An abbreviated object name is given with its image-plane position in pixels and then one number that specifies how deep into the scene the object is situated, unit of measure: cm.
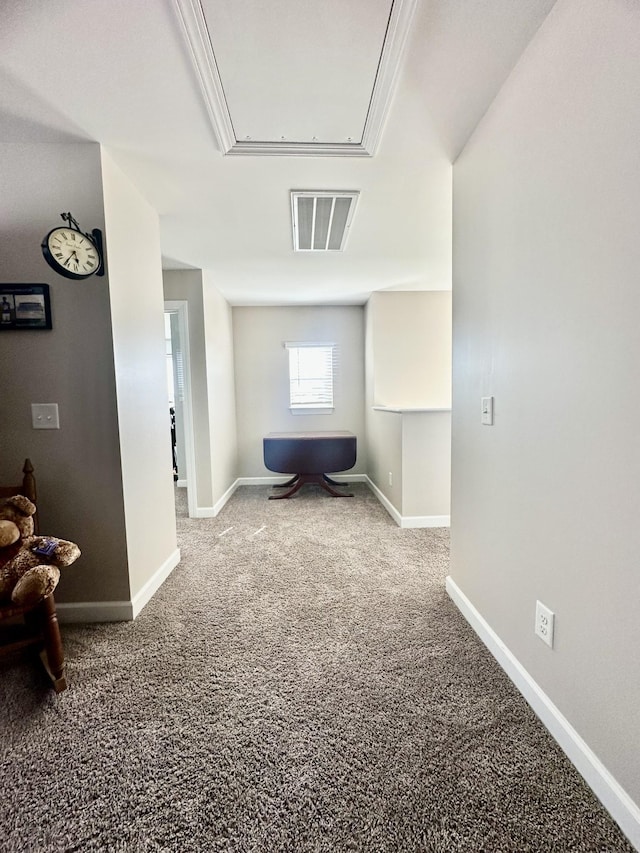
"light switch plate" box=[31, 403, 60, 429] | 177
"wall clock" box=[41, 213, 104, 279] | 157
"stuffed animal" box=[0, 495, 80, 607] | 133
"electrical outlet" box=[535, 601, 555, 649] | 119
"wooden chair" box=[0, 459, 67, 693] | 135
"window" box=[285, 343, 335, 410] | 477
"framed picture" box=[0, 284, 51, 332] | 172
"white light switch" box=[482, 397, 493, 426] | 156
